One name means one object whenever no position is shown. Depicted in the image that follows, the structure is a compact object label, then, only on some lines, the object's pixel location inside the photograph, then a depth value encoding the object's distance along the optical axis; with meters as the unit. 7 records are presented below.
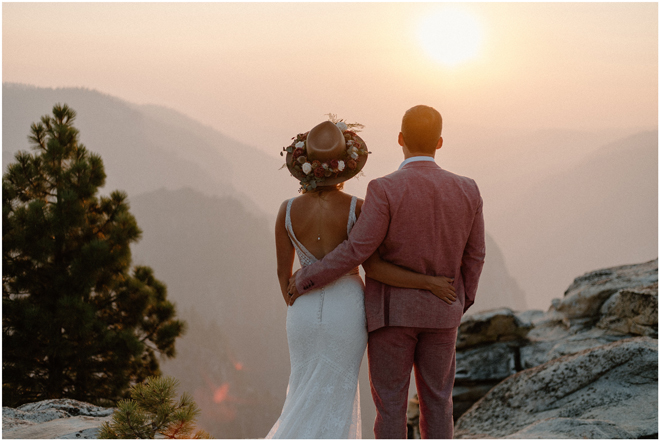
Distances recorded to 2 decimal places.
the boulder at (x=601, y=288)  7.51
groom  3.02
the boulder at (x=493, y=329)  7.88
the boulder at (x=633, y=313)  6.29
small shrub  3.75
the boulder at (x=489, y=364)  7.58
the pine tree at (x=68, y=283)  9.35
